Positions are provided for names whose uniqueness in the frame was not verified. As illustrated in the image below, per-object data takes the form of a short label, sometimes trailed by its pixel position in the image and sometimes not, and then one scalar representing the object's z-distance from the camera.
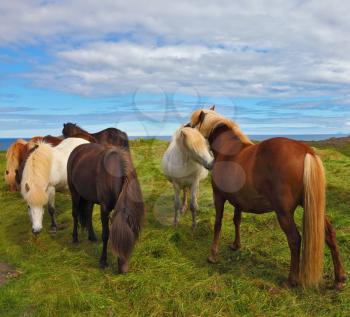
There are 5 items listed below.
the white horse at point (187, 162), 5.95
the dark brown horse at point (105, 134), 10.53
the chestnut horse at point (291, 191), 4.07
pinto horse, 6.77
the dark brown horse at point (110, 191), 4.97
